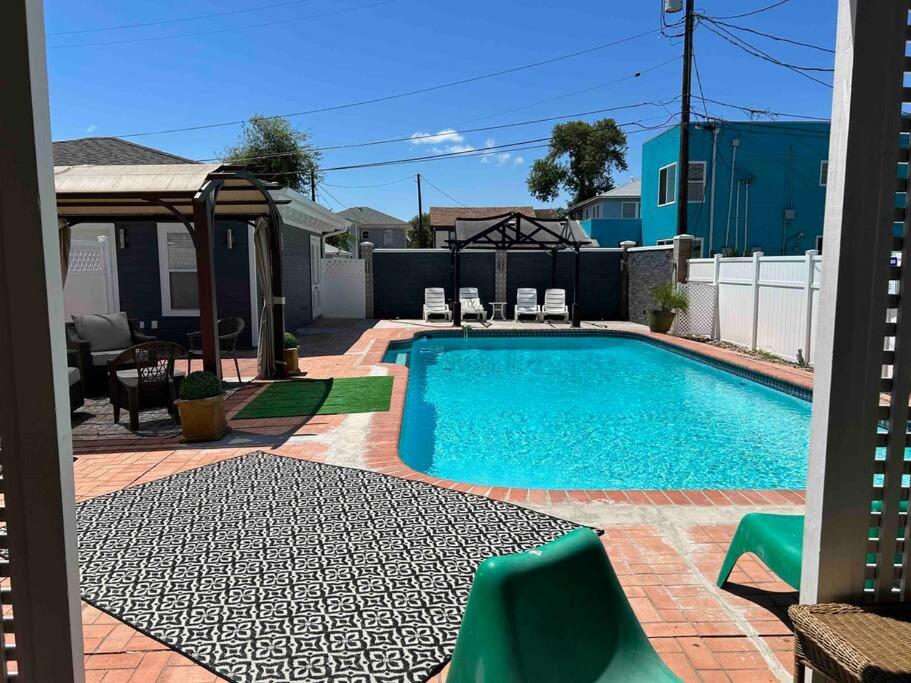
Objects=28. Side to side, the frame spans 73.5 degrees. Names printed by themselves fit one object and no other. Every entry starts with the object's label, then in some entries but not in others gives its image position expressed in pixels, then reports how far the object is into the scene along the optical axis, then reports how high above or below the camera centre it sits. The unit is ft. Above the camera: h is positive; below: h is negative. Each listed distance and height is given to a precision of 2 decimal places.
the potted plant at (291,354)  26.96 -3.52
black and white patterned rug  7.72 -4.68
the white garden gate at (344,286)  55.36 -1.02
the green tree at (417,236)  139.02 +9.10
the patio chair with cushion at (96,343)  23.29 -2.66
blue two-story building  56.80 +8.39
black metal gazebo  50.08 +2.95
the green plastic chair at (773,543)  8.04 -3.73
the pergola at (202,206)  19.47 +2.72
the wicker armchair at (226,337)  24.41 -2.93
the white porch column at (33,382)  4.48 -0.81
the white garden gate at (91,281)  33.50 -0.34
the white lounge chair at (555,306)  51.11 -2.65
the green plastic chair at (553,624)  5.16 -3.10
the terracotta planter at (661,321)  43.47 -3.31
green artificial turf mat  20.86 -4.56
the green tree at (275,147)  91.04 +19.20
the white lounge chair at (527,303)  51.49 -2.48
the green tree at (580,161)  119.65 +22.66
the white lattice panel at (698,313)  39.81 -2.58
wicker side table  4.92 -3.13
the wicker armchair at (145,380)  19.13 -3.37
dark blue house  34.01 -0.12
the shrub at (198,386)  17.19 -3.15
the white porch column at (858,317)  5.27 -0.38
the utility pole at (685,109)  46.93 +12.81
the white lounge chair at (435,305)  51.48 -2.57
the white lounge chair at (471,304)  50.85 -2.47
